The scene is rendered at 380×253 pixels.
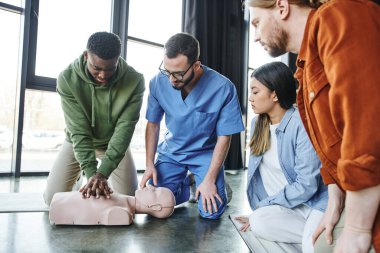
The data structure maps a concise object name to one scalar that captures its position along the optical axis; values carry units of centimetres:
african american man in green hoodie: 153
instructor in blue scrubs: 163
